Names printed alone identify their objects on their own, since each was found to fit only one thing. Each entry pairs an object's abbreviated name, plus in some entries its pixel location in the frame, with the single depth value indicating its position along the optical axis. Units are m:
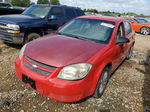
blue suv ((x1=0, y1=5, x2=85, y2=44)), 4.41
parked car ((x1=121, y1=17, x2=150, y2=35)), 12.32
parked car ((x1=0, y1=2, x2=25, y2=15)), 9.38
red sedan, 2.02
